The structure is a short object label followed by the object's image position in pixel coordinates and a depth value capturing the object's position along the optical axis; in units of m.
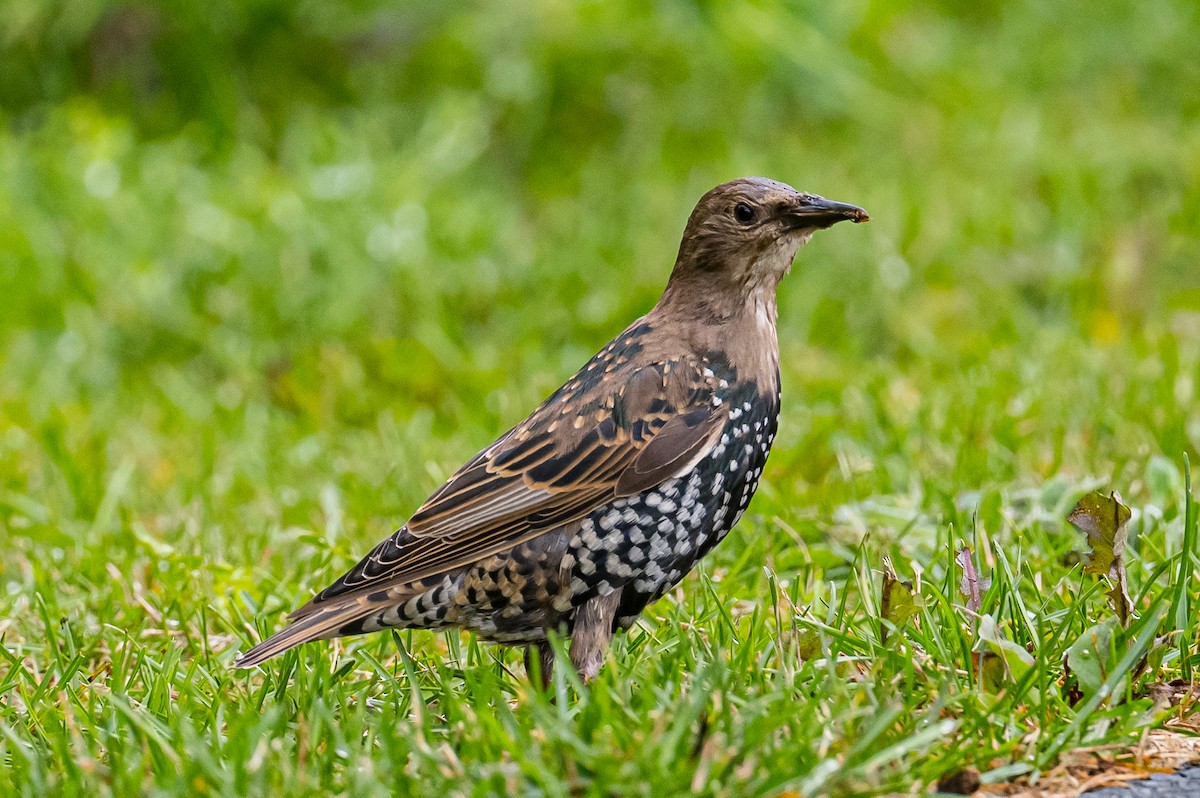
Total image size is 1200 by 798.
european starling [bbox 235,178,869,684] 7.25
